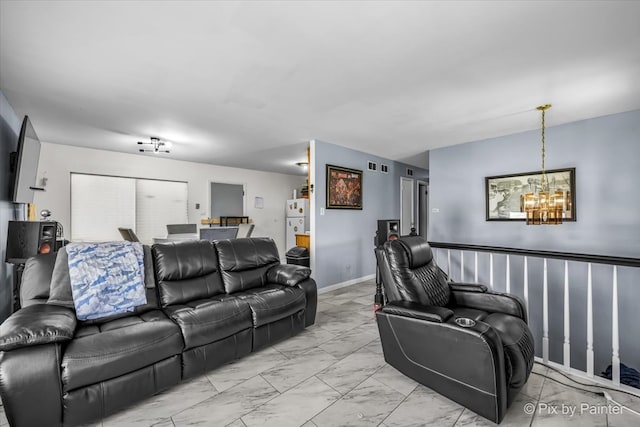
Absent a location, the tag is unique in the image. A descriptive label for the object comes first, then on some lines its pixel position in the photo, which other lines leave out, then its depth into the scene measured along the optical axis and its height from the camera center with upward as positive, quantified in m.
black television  3.01 +0.56
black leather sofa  1.56 -0.79
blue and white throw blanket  2.11 -0.49
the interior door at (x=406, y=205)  6.77 +0.24
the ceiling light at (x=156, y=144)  4.80 +1.21
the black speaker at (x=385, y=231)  4.11 -0.24
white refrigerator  6.61 -0.05
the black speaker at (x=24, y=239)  2.85 -0.24
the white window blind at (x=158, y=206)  6.08 +0.19
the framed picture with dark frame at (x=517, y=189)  4.09 +0.39
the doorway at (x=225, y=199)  7.19 +0.40
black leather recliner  1.64 -0.78
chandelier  3.06 +0.08
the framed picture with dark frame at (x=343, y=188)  5.05 +0.50
